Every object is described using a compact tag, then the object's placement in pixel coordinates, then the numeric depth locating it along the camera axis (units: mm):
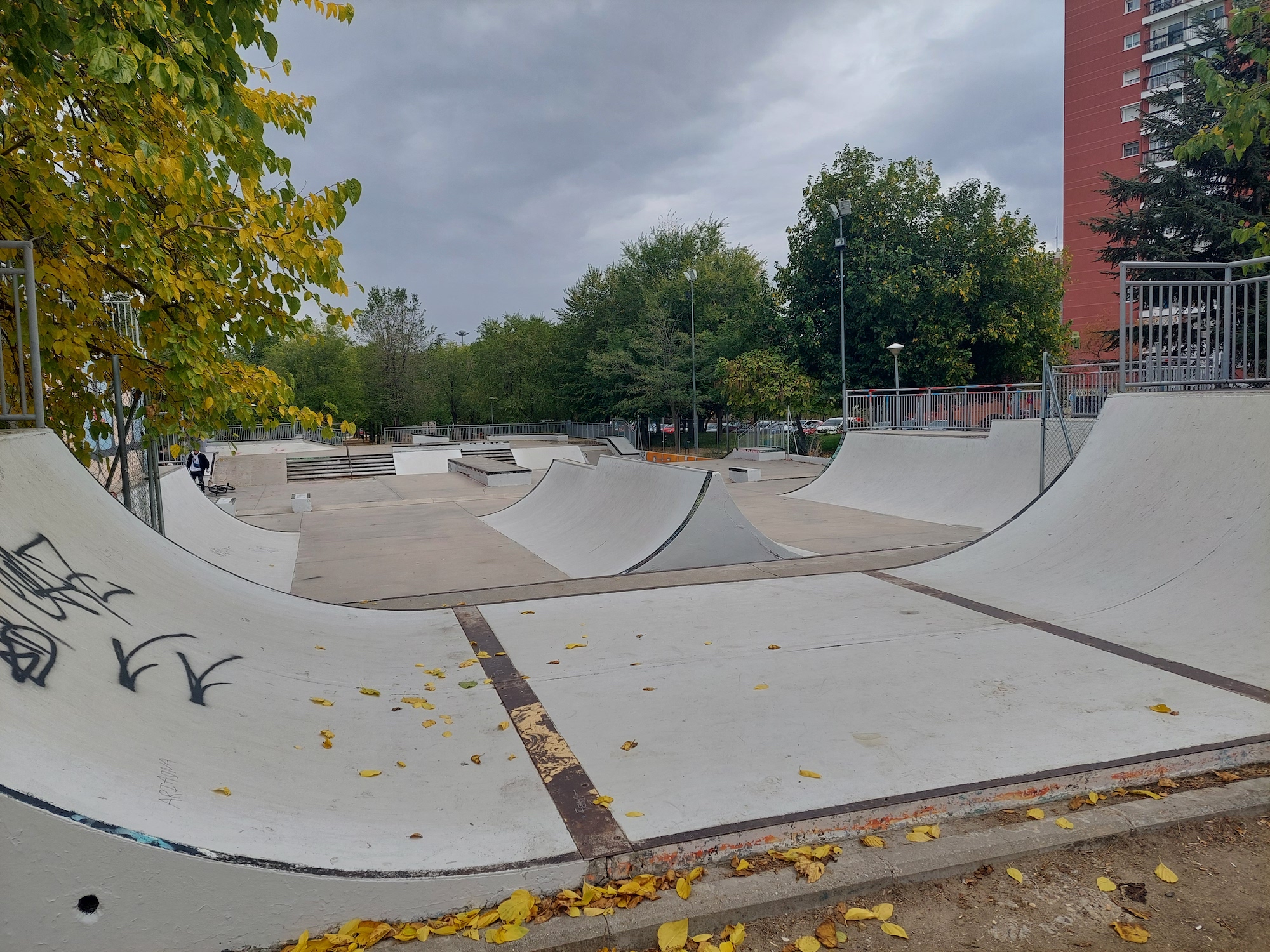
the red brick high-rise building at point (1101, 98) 44875
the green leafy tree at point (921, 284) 28906
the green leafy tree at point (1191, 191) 22438
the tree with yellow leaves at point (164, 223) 3988
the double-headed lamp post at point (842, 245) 26183
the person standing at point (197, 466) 19312
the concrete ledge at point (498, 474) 23438
